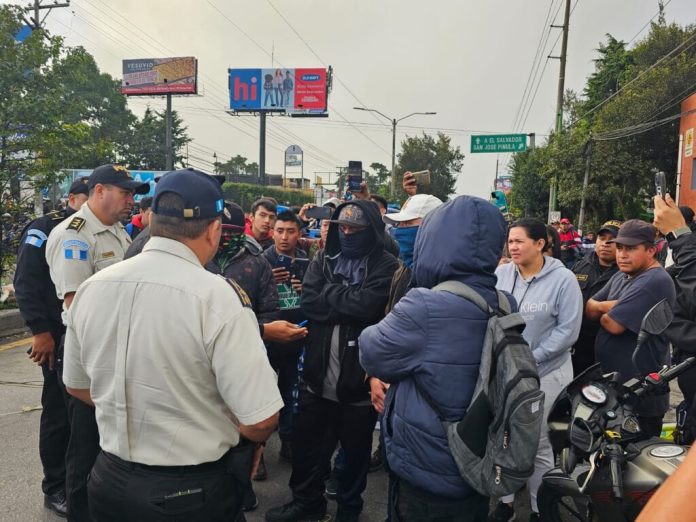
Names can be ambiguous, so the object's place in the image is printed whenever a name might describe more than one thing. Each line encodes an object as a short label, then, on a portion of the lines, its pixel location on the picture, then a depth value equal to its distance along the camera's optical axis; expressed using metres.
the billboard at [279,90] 50.28
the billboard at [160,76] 51.19
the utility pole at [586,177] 27.30
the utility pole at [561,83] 23.52
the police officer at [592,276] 4.18
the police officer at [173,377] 1.75
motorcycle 2.18
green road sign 22.69
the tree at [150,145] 59.50
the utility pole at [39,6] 19.73
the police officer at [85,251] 2.78
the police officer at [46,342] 3.39
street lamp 39.56
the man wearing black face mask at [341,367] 3.24
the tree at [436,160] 56.31
